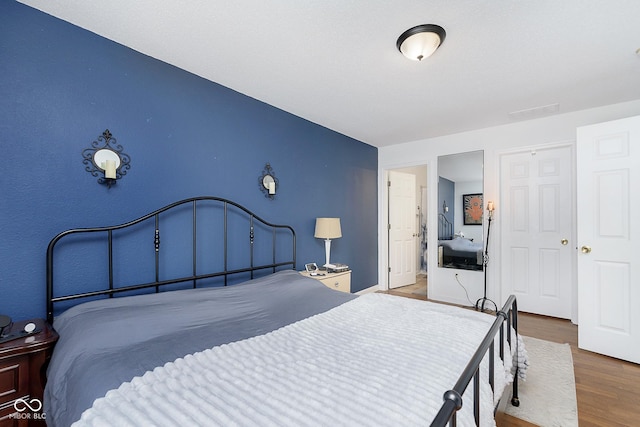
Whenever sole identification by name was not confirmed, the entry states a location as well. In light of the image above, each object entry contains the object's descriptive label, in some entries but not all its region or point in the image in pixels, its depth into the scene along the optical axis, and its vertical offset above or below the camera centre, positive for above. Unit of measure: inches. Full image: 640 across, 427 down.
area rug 68.4 -49.7
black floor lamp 147.4 -20.0
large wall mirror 153.4 +2.6
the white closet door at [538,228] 132.3 -7.0
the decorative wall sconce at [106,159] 71.7 +14.7
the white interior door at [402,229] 190.5 -10.3
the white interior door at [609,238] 92.9 -8.1
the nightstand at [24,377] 48.9 -29.5
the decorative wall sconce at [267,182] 113.6 +13.4
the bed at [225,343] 34.3 -23.7
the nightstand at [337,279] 119.3 -29.0
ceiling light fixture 69.1 +44.9
